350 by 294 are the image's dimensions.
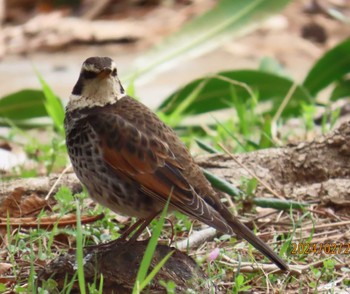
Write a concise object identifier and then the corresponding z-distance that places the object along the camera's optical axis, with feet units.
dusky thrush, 28.22
